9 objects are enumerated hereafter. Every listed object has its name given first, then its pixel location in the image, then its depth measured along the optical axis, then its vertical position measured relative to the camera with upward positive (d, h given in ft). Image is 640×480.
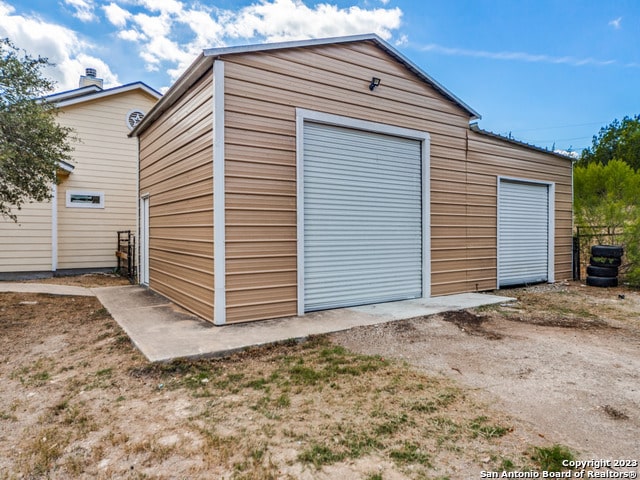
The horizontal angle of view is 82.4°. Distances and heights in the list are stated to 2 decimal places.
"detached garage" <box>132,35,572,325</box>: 15.28 +2.48
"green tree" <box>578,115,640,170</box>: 81.76 +22.51
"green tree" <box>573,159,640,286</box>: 27.12 +2.62
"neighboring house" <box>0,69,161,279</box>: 29.48 +2.78
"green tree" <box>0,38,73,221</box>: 17.01 +4.96
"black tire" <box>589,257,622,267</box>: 27.17 -1.99
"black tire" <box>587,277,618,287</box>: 26.94 -3.45
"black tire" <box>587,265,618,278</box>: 27.22 -2.74
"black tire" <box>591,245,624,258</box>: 27.04 -1.17
